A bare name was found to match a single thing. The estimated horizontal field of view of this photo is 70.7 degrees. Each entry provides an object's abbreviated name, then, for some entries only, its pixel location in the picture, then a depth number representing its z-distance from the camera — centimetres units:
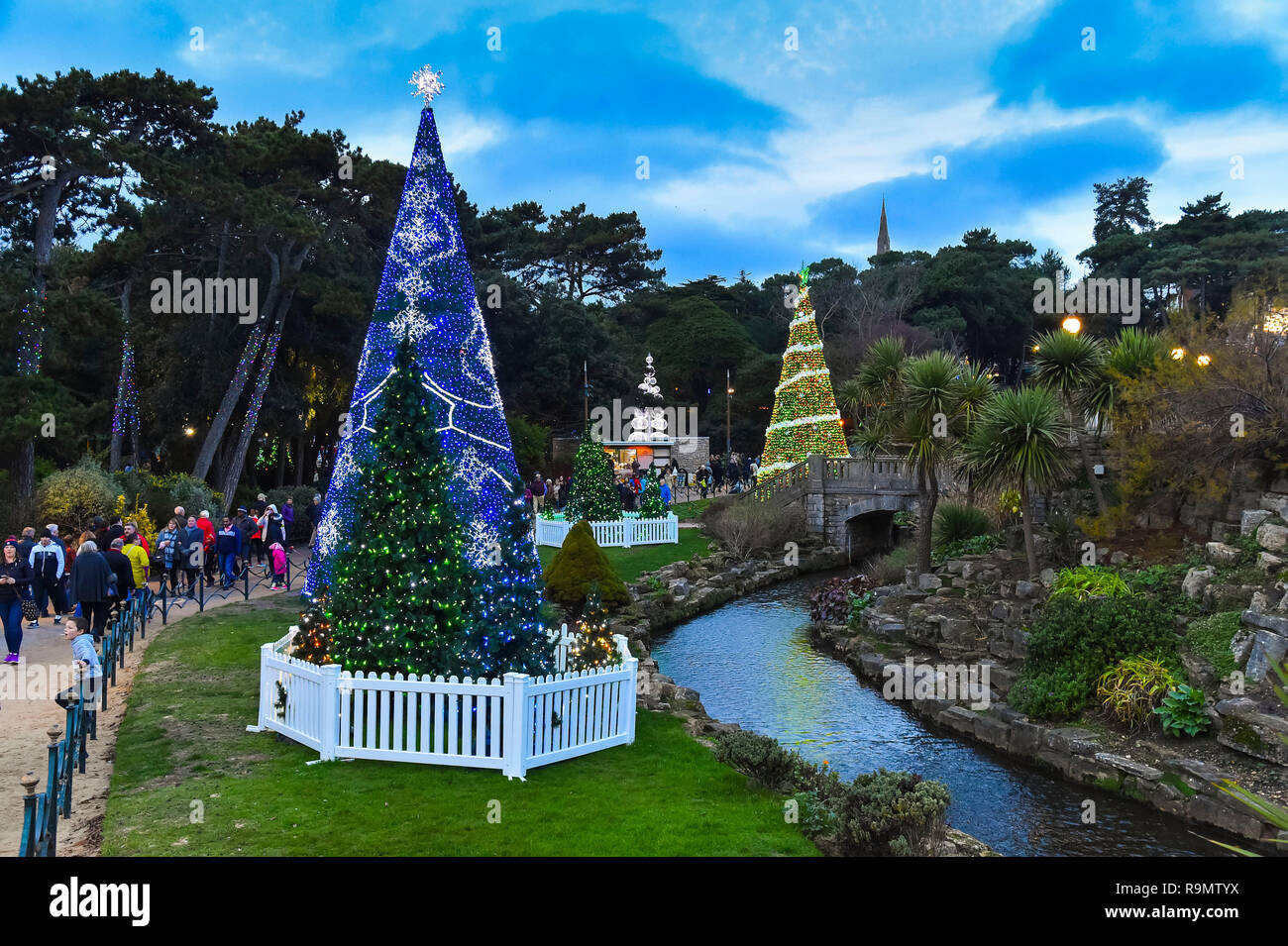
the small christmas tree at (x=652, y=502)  2803
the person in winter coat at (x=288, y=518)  2149
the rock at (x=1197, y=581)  1405
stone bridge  2939
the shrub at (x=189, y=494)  2362
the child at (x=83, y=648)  945
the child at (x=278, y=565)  1862
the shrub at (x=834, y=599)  2069
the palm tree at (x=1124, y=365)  1845
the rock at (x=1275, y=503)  1484
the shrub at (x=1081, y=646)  1284
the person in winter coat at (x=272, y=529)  1950
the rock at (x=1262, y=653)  1137
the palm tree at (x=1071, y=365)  1922
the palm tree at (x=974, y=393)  2067
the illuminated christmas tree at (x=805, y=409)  3331
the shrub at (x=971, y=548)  2245
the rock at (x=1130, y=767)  1082
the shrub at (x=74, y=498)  2019
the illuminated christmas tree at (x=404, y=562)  934
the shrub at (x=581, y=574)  1873
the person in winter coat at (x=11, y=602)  1150
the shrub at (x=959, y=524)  2389
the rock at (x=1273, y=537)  1379
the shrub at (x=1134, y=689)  1205
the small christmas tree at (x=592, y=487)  2617
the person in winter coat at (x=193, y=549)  1716
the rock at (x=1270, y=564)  1345
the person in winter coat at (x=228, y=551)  1828
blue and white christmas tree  1384
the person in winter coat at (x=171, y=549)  1712
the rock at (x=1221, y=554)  1455
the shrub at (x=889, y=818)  754
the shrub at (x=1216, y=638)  1223
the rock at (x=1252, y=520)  1489
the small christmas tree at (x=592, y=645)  1046
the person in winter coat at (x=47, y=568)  1351
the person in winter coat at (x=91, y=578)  1205
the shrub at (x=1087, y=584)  1491
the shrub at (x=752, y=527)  2770
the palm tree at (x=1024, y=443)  1755
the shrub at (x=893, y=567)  2323
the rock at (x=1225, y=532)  1568
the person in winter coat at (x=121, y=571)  1362
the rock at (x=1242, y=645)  1202
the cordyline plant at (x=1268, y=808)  508
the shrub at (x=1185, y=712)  1146
